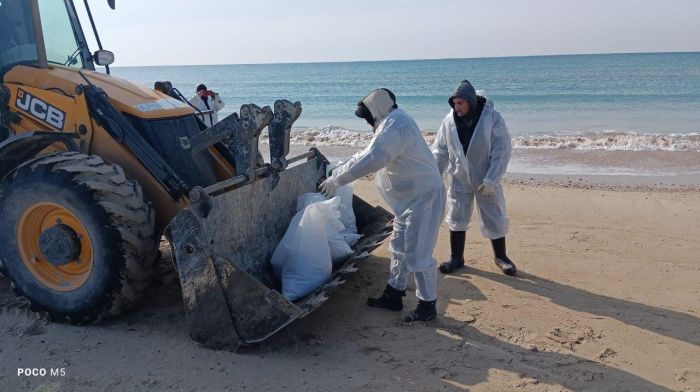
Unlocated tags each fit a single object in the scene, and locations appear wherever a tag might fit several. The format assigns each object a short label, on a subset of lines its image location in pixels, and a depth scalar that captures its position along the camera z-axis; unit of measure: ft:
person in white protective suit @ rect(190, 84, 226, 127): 33.85
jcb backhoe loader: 13.32
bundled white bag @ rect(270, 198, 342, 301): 15.17
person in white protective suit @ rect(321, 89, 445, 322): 14.89
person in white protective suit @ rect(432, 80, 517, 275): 18.79
